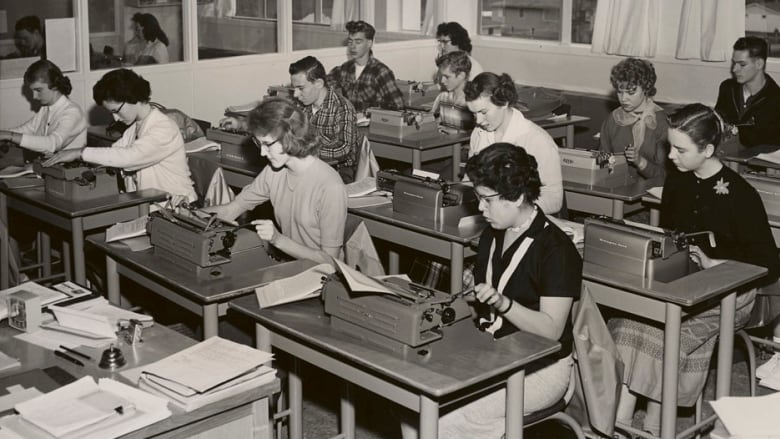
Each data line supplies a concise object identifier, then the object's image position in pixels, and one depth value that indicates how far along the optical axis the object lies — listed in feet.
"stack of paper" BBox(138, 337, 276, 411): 8.59
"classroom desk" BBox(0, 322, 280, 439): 8.41
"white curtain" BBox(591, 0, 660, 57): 26.37
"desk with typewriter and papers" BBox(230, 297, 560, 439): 8.81
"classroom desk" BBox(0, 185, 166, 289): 15.15
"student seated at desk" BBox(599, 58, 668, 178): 17.39
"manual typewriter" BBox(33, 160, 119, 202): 15.55
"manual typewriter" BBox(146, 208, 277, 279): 11.73
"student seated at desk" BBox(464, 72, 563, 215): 14.58
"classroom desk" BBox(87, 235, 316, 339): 11.23
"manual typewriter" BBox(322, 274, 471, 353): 9.21
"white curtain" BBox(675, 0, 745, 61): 24.81
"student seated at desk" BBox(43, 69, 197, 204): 15.78
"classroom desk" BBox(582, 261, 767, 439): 11.15
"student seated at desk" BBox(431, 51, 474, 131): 21.33
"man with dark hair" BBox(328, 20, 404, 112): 23.85
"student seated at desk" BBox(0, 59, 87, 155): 18.49
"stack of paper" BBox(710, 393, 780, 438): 7.60
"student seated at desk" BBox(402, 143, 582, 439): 9.96
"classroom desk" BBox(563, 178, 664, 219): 15.79
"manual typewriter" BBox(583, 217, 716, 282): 11.60
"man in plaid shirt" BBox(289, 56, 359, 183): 18.52
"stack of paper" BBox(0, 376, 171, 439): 7.92
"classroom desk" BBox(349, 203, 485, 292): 13.88
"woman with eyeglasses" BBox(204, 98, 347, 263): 12.74
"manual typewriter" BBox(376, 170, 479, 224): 14.30
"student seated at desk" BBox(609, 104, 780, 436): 11.94
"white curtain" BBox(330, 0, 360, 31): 28.50
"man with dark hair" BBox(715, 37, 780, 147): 19.72
